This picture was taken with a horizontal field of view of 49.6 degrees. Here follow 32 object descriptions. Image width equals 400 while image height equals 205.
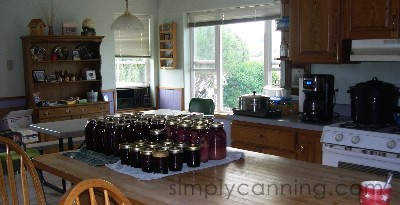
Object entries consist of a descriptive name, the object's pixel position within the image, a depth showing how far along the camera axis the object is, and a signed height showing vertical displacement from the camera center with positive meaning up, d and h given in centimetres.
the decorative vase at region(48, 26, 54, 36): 582 +59
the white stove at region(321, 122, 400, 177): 308 -56
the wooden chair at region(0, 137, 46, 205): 161 -40
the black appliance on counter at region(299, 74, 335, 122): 377 -22
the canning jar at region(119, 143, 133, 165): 199 -35
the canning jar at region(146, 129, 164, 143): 209 -29
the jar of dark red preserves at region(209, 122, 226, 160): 204 -32
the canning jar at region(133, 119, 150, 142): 216 -28
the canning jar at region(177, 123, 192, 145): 206 -28
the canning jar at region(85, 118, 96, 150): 232 -31
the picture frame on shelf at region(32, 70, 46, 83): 580 +0
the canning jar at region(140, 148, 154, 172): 187 -36
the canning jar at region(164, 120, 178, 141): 212 -27
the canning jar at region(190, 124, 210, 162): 201 -30
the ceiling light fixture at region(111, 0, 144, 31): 472 +57
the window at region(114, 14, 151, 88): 677 +30
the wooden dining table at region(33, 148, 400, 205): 155 -44
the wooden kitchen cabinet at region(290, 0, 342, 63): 382 +38
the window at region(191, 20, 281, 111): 565 +20
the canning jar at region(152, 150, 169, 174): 185 -37
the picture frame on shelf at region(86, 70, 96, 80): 627 +2
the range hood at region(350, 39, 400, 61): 348 +19
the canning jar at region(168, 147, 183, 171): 188 -37
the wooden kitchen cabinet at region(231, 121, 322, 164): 363 -60
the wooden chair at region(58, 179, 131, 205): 110 -31
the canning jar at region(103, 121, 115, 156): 217 -32
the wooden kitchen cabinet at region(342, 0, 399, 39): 343 +44
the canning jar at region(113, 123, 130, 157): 213 -28
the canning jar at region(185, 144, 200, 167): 194 -36
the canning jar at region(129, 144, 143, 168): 194 -36
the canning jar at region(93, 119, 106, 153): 224 -31
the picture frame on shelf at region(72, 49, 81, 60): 617 +30
